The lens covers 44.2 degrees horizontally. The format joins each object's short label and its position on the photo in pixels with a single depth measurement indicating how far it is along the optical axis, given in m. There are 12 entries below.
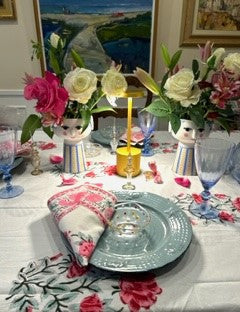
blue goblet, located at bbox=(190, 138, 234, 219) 0.79
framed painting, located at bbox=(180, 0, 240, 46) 2.06
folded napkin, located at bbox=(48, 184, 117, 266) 0.63
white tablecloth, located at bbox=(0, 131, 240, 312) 0.57
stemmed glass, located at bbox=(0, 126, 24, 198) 0.89
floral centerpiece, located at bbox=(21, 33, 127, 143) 0.84
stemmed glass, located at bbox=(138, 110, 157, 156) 1.16
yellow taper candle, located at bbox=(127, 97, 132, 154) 0.96
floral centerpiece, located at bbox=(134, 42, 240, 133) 0.88
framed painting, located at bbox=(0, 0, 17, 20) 2.03
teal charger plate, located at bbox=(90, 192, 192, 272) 0.62
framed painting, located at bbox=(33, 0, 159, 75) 2.03
